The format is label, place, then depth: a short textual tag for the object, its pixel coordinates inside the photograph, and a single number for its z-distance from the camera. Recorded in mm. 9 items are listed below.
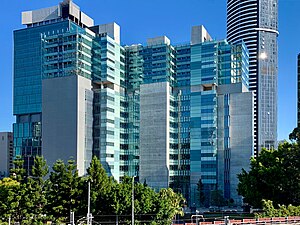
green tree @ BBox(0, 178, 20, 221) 37719
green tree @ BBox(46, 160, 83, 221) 38812
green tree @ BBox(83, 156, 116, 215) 38406
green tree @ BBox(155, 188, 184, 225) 37719
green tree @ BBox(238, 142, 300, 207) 45000
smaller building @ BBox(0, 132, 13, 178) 129000
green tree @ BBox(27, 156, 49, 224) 38875
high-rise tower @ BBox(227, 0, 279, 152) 168875
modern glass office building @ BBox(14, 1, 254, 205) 86938
